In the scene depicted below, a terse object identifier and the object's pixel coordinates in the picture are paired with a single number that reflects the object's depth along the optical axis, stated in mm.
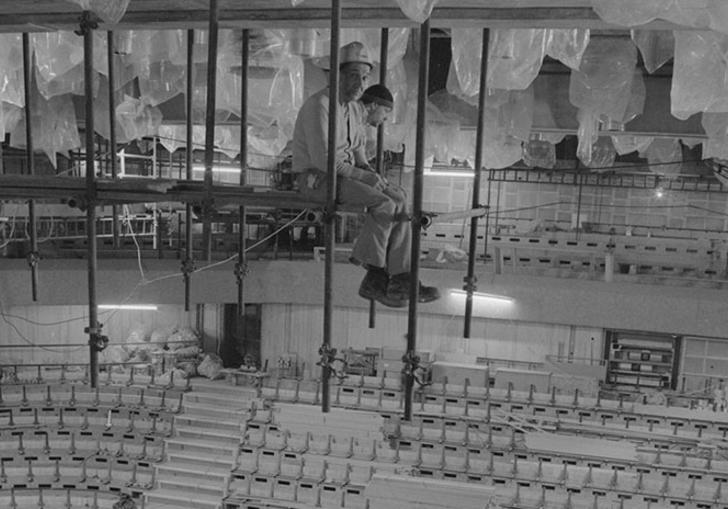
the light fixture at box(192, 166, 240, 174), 15132
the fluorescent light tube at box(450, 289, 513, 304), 11656
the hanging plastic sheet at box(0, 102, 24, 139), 6855
